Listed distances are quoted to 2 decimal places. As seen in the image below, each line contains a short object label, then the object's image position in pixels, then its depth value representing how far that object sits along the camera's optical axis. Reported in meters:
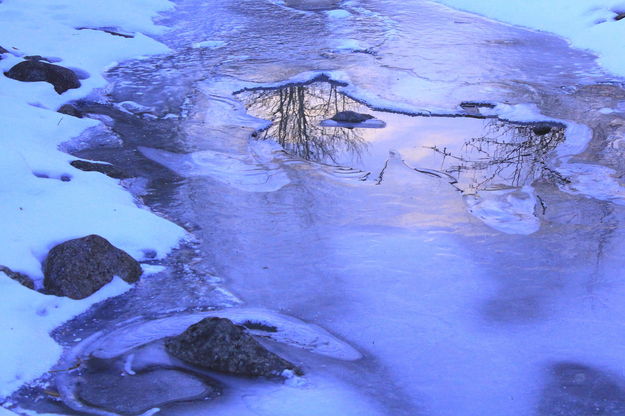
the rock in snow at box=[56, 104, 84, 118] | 16.48
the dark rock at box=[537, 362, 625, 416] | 7.95
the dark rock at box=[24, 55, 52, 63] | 18.90
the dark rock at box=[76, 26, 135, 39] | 23.48
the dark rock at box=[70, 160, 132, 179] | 13.49
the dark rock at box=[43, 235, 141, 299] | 9.84
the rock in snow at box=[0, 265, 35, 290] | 9.67
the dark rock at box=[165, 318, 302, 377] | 8.34
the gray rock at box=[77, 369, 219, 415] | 7.73
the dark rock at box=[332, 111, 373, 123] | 16.80
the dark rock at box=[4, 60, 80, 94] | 17.84
